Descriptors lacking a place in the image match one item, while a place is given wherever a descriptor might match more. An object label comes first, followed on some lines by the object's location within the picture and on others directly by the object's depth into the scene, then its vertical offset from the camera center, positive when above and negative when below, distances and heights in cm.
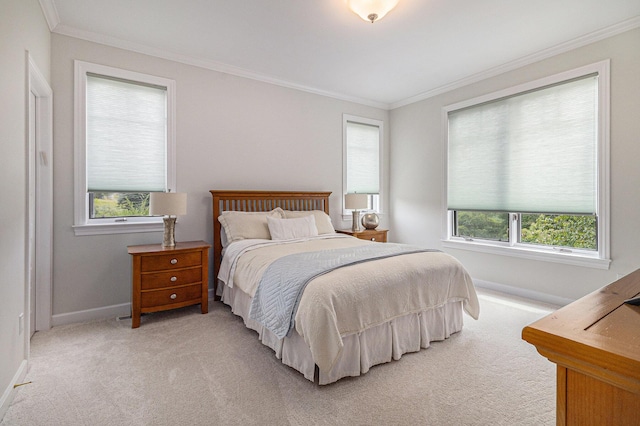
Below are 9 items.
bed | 208 -63
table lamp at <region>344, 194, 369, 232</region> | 478 +16
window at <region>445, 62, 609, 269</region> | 333 +52
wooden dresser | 56 -28
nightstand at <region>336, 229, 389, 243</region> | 467 -32
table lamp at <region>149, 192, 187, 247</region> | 318 +5
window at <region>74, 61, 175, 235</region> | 321 +70
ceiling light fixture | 248 +162
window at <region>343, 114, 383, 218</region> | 522 +93
